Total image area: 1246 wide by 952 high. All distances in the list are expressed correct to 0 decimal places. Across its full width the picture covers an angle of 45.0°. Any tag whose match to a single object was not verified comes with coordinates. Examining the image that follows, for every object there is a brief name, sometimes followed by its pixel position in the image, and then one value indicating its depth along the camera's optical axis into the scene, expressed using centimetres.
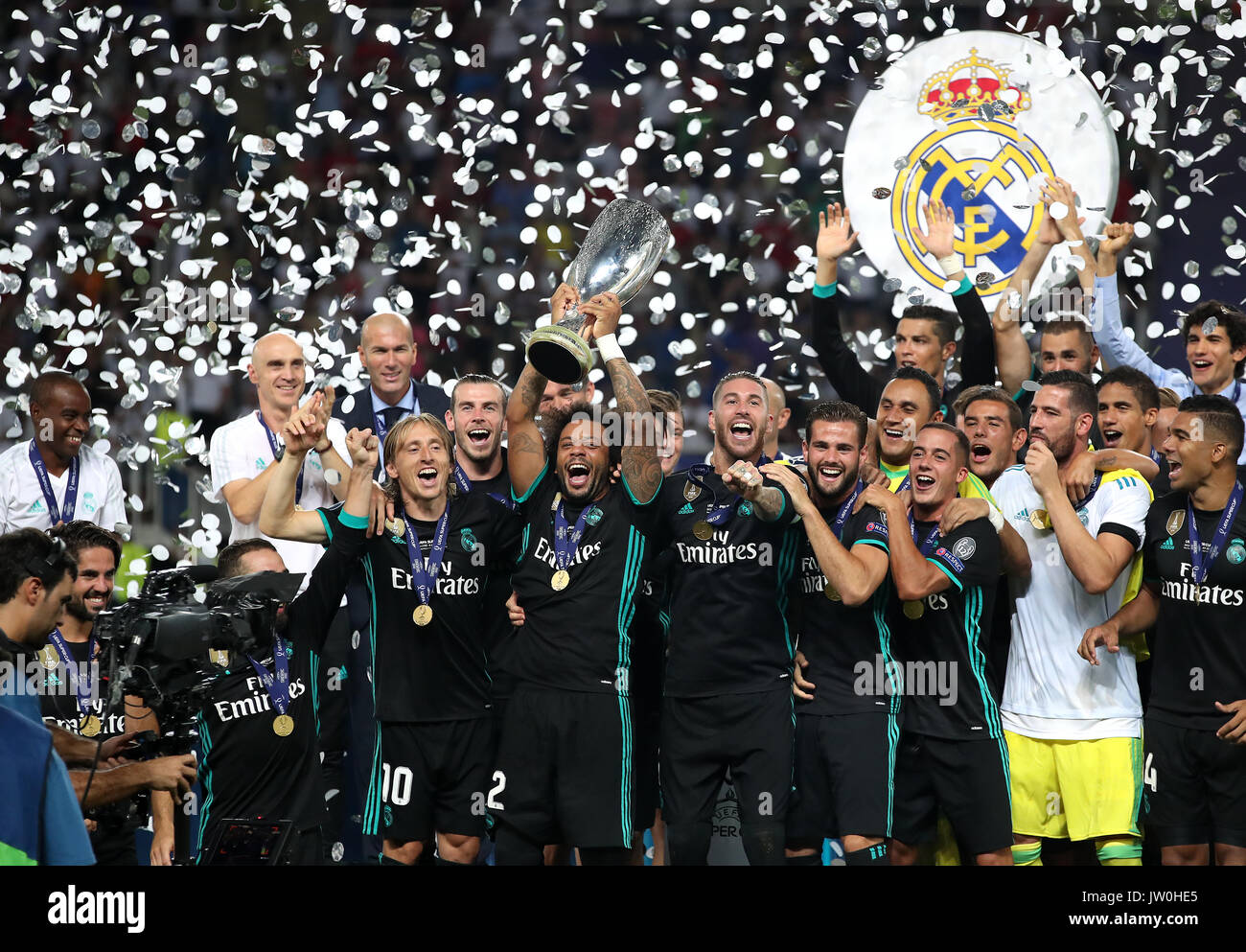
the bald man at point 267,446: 536
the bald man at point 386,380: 559
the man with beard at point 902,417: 505
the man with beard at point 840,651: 452
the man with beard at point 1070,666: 459
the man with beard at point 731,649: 456
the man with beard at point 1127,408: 513
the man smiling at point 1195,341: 534
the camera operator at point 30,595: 307
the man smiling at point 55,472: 575
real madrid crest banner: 668
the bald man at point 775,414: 523
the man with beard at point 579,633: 455
